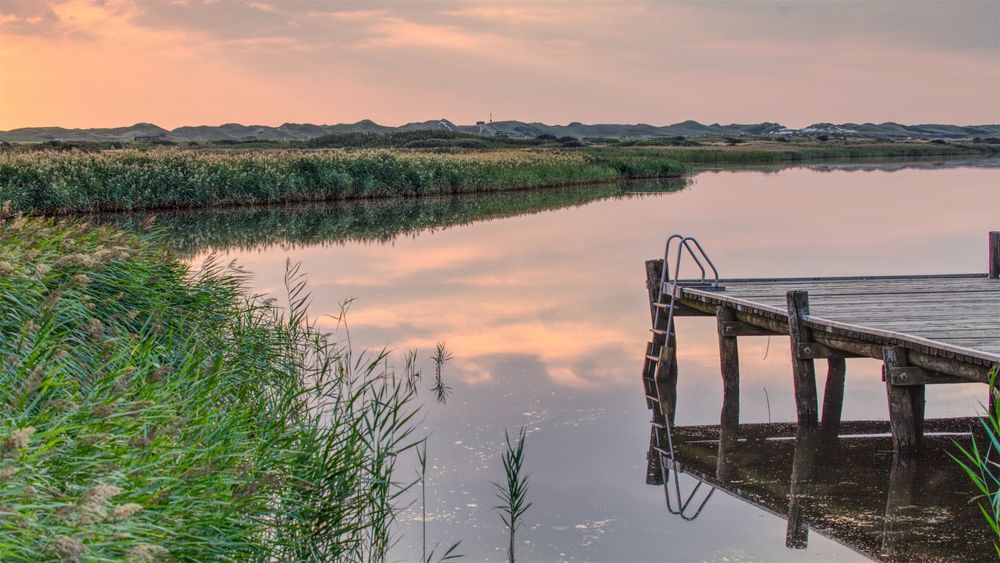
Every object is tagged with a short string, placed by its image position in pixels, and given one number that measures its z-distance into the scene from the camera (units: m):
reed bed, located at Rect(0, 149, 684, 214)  30.94
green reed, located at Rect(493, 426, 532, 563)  6.51
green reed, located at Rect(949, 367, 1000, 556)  7.57
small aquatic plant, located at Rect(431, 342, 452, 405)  11.54
